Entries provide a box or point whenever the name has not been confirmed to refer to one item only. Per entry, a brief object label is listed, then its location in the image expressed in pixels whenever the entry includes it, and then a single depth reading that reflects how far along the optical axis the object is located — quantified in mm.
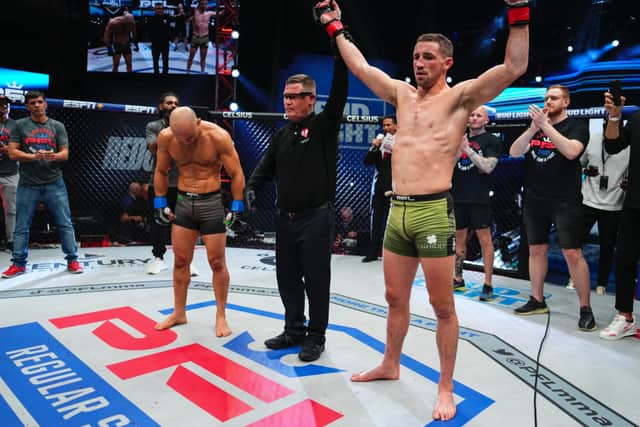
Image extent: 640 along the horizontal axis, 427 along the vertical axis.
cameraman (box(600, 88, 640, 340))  3113
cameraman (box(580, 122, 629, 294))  4090
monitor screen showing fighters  9938
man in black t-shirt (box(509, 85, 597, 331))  3332
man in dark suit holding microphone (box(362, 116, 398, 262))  5152
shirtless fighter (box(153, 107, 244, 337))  2994
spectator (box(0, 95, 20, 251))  5082
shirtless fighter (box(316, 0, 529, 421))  2008
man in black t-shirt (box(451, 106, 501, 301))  4109
